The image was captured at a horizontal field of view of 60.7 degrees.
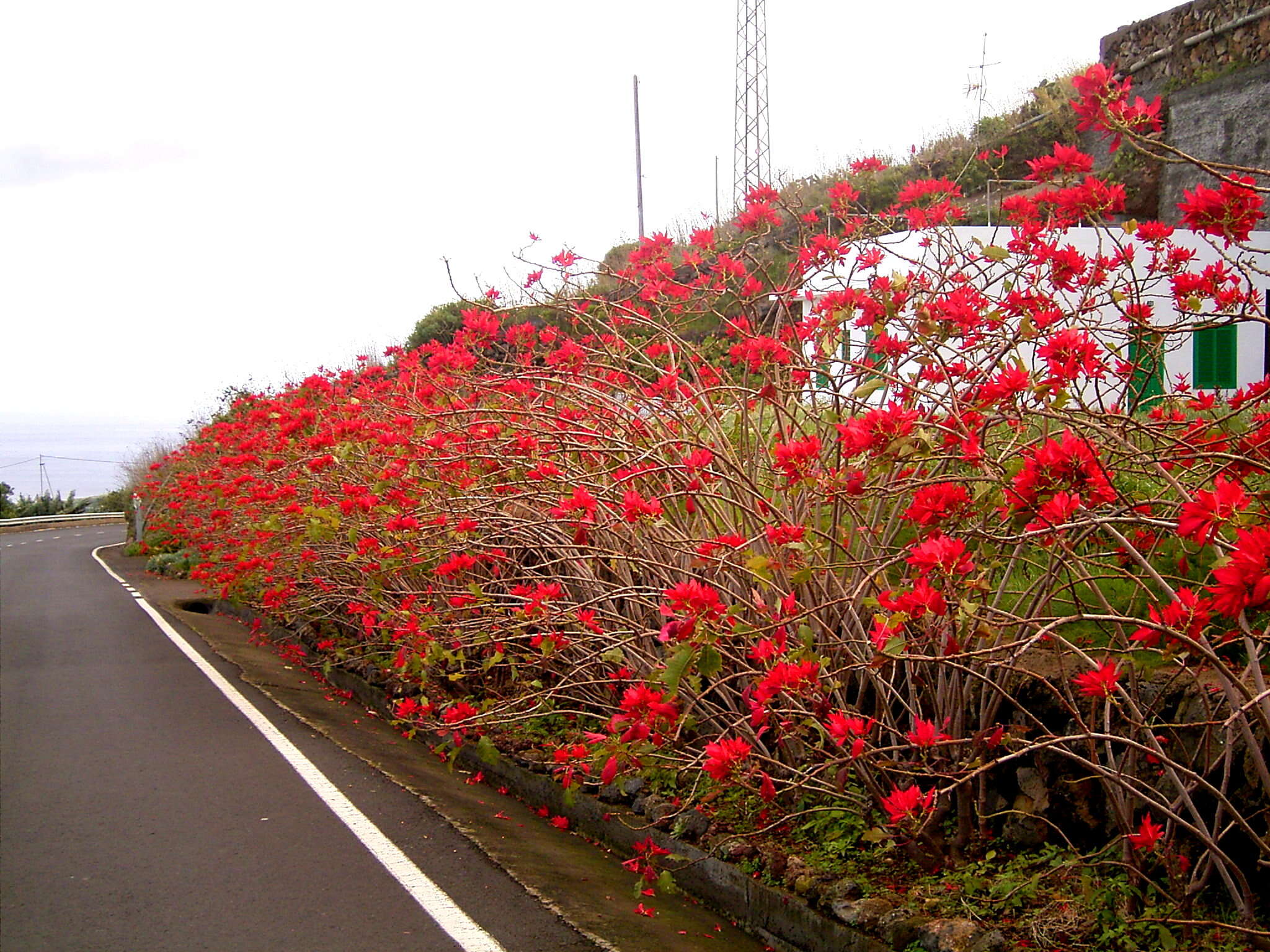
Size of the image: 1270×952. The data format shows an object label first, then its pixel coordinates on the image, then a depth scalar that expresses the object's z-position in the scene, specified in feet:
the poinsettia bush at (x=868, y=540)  11.84
